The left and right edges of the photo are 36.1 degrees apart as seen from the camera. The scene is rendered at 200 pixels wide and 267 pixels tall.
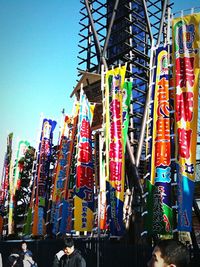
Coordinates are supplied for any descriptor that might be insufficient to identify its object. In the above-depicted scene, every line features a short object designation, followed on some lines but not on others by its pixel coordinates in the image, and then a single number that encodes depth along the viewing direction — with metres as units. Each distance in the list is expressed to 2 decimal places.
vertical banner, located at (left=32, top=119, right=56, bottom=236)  16.72
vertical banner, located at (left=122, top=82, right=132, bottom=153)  12.39
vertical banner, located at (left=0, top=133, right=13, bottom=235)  23.27
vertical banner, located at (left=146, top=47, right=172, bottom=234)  8.88
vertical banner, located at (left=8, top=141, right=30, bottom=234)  21.59
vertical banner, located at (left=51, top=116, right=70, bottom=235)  15.23
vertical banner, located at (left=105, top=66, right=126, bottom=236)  10.81
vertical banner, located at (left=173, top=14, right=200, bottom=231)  8.41
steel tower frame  15.87
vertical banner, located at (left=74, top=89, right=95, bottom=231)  12.75
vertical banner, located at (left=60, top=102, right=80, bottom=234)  14.22
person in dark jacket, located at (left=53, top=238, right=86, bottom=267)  5.90
